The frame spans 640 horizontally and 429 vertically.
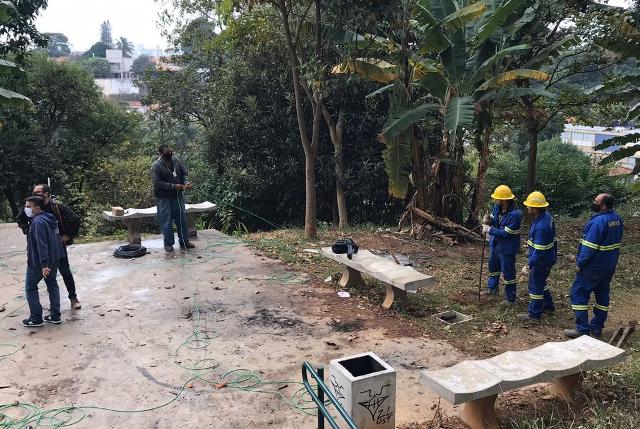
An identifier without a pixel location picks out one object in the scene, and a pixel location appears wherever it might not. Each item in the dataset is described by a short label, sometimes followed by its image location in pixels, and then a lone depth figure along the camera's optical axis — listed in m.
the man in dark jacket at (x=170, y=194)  8.70
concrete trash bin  3.56
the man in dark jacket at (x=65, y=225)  6.19
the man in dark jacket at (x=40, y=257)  5.73
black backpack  7.15
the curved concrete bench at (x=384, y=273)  6.03
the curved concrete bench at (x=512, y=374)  3.53
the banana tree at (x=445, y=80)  7.99
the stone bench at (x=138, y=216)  9.43
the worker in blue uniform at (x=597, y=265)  5.44
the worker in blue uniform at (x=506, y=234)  6.49
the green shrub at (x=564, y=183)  15.62
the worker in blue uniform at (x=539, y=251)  5.95
